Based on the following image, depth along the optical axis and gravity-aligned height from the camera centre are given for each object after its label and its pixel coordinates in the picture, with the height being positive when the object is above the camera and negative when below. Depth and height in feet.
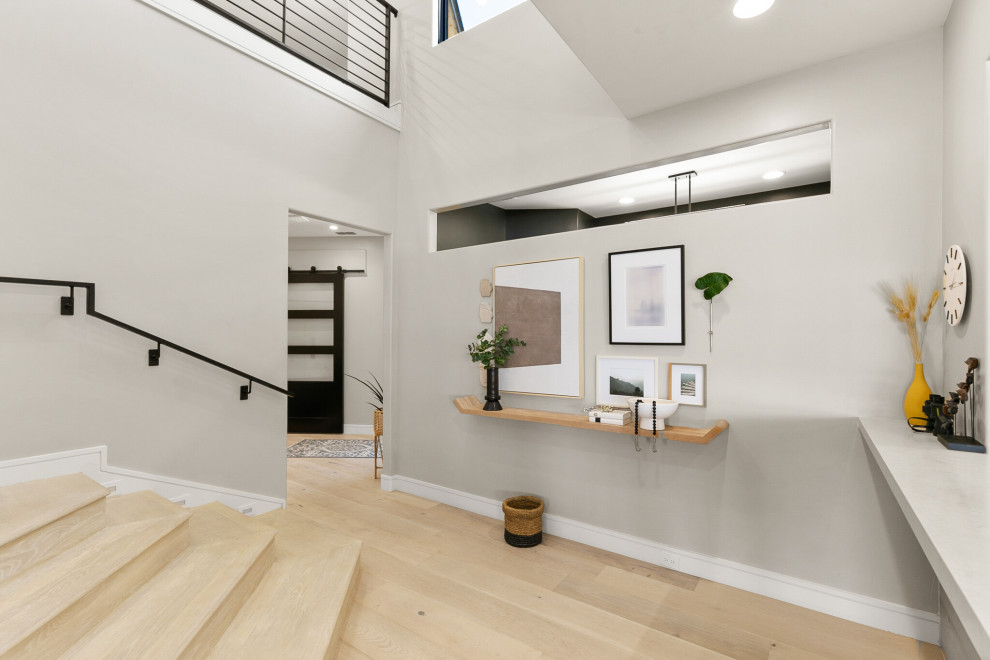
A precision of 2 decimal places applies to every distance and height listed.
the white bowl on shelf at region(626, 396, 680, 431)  8.09 -1.40
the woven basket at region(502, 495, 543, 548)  9.57 -4.01
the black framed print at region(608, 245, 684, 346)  8.62 +0.63
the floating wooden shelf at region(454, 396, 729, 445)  7.72 -1.76
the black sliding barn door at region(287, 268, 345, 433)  19.95 -2.43
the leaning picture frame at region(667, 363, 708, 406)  8.35 -0.96
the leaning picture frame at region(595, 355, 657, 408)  8.88 -0.96
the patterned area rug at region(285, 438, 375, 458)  16.56 -4.41
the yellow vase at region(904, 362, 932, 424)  6.33 -0.86
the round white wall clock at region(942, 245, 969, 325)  5.49 +0.56
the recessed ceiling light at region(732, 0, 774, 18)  5.93 +4.10
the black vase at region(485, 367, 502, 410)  10.46 -1.38
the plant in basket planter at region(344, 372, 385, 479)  14.01 -2.87
